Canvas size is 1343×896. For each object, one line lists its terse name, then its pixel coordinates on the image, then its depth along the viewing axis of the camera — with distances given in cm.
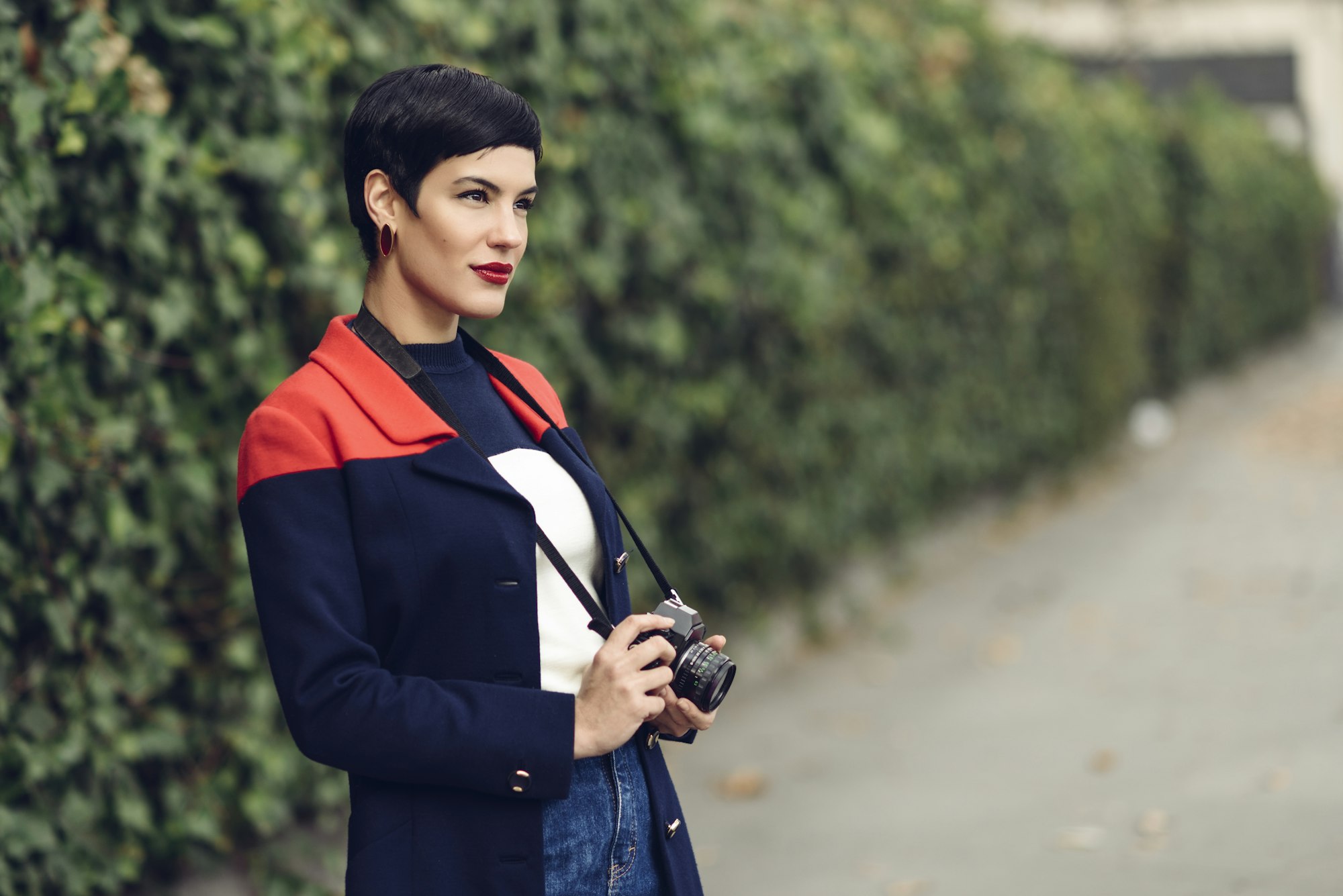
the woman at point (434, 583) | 184
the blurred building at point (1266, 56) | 2950
